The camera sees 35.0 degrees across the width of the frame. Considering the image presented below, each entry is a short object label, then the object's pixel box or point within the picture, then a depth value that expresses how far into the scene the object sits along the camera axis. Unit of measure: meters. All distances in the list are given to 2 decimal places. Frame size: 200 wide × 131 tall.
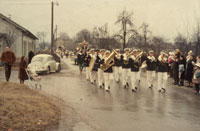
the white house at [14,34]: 30.91
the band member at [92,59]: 17.17
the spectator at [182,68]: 17.12
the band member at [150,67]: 15.34
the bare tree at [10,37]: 31.64
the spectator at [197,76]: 13.26
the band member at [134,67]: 14.36
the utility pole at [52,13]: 36.69
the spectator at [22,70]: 14.24
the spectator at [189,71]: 16.33
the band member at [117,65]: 17.20
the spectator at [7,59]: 15.59
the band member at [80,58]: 23.63
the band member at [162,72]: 14.16
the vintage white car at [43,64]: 21.66
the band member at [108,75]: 14.08
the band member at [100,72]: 15.31
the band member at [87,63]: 18.22
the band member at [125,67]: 15.28
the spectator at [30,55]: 27.79
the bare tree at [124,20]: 44.38
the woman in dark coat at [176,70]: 17.45
